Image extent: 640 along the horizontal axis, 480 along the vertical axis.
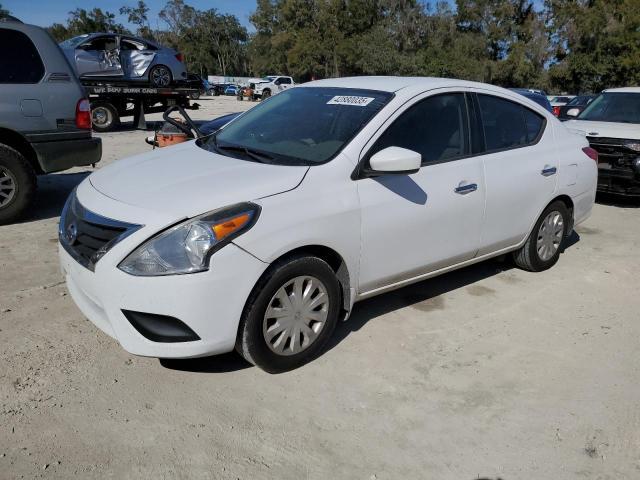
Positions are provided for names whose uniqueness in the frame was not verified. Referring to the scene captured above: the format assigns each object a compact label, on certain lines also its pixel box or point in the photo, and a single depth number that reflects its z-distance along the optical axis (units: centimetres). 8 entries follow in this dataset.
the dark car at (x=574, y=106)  894
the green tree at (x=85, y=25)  6781
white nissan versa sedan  283
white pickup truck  4347
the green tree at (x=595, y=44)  4522
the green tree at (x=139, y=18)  9019
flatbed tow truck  1443
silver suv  566
